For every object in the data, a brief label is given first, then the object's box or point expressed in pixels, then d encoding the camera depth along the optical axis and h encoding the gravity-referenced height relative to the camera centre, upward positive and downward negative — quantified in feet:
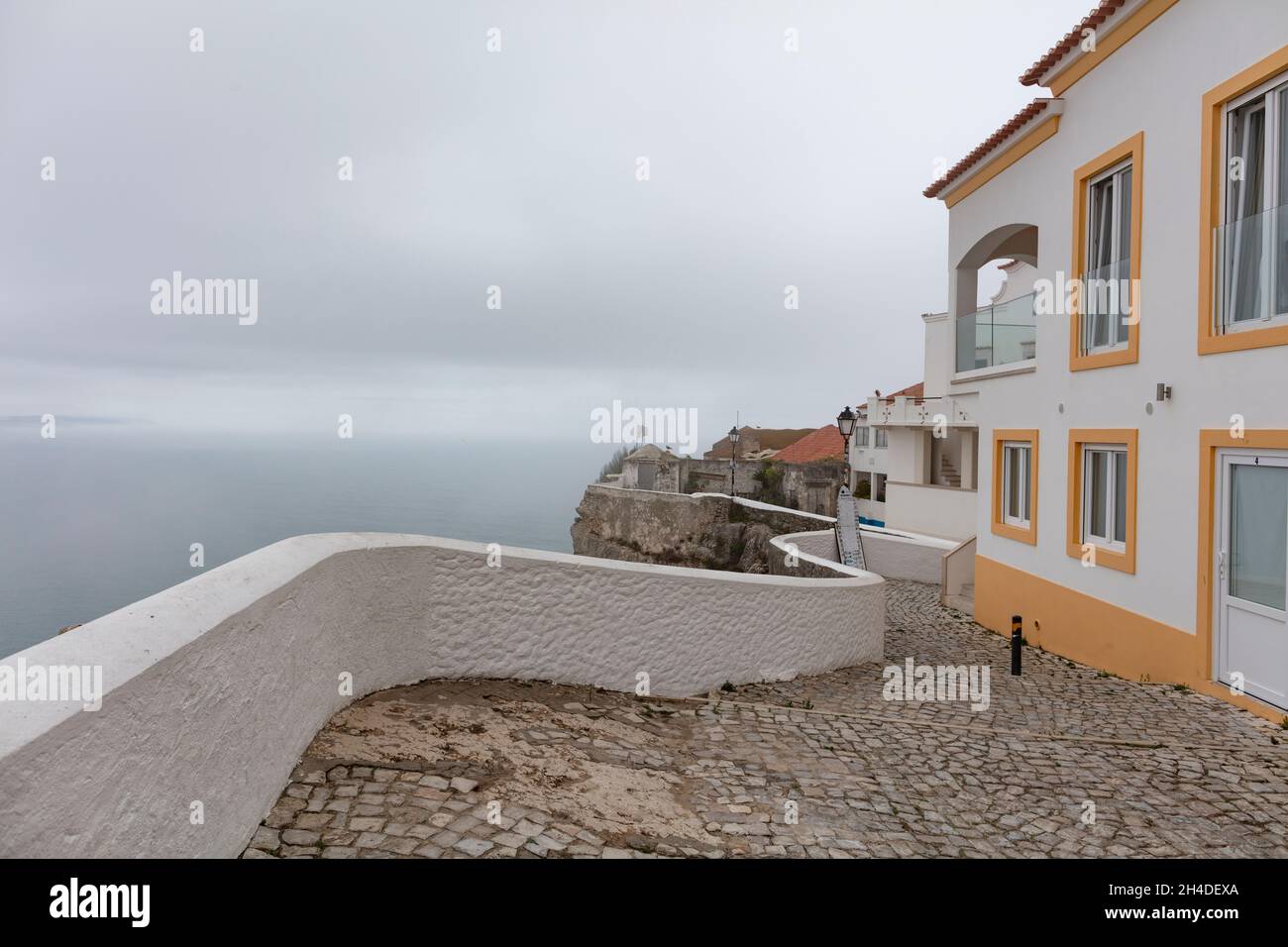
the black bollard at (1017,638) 29.81 -7.09
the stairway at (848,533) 56.39 -5.93
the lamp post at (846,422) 62.49 +2.56
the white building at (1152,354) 22.30 +3.61
